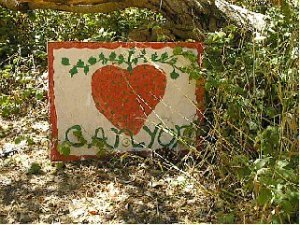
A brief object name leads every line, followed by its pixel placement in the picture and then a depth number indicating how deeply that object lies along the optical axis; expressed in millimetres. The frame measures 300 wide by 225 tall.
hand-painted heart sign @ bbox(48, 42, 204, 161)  3529
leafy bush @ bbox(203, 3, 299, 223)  2459
